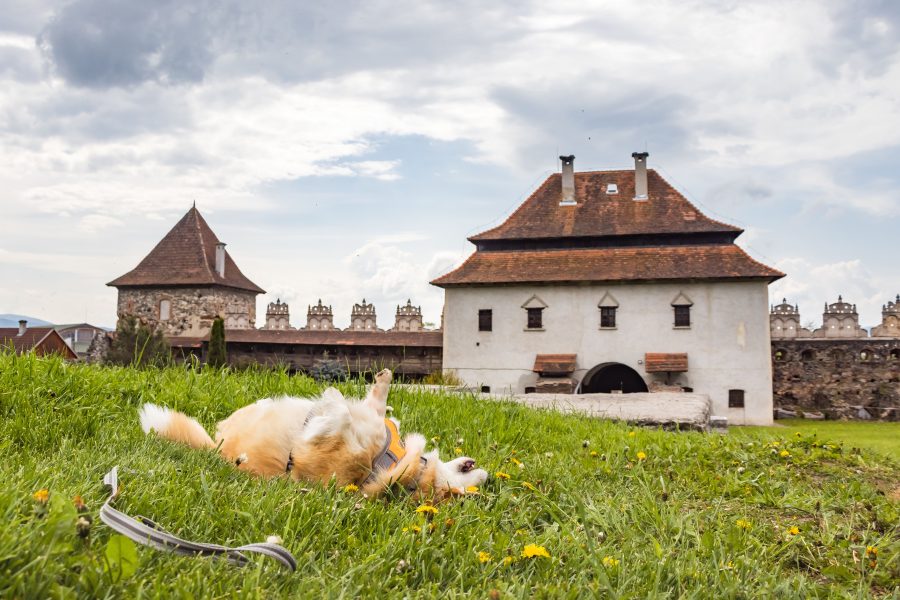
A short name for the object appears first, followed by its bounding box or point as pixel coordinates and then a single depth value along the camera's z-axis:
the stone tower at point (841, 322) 31.39
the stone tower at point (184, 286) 38.34
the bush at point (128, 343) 28.20
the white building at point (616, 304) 27.12
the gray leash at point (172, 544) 1.93
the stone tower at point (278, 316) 33.44
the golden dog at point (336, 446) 3.05
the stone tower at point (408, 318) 32.19
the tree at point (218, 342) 29.17
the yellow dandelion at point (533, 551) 2.44
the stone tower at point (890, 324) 31.08
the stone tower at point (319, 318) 33.00
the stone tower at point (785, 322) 31.77
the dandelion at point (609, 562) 2.61
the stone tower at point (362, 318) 32.44
